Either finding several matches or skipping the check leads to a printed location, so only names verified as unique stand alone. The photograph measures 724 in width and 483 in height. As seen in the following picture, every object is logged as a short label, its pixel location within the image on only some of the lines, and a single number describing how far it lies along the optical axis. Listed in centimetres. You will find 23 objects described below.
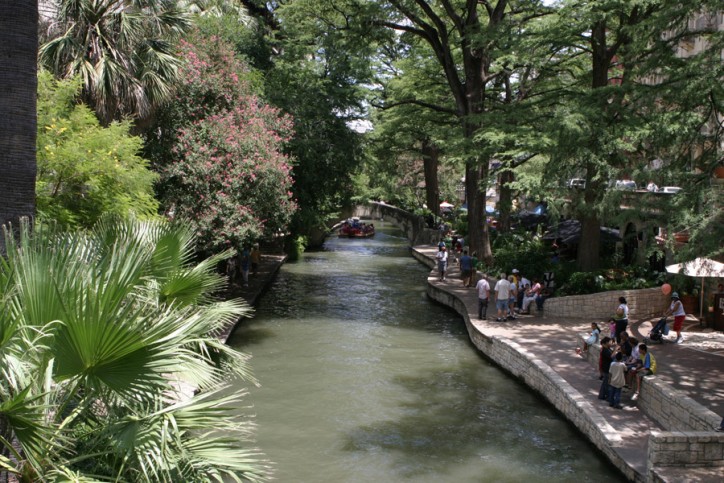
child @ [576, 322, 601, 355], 1492
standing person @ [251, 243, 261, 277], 2908
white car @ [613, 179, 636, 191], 1608
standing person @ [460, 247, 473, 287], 2612
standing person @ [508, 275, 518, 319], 1986
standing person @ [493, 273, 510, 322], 1948
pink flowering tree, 1948
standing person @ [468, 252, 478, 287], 2648
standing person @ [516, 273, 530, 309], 2111
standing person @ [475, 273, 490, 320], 1956
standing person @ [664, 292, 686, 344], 1620
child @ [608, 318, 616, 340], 1588
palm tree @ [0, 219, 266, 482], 485
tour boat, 5488
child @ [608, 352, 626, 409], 1188
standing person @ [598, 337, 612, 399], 1249
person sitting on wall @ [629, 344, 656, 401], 1234
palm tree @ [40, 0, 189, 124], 1537
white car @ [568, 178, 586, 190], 1967
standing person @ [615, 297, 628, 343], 1580
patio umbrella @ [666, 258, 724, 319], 1338
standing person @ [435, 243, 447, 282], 2733
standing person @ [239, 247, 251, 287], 2616
